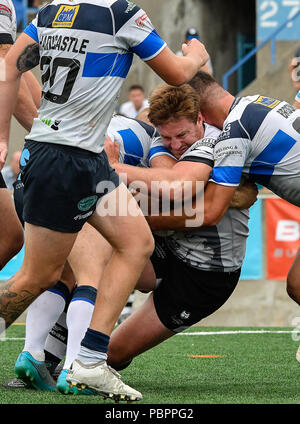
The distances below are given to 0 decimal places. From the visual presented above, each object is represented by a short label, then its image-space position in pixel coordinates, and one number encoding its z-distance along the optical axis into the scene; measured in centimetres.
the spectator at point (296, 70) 1327
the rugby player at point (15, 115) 970
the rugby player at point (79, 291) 843
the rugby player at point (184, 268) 923
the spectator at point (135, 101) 2416
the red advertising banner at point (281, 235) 1728
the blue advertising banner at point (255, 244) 1752
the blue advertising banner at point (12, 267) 1752
